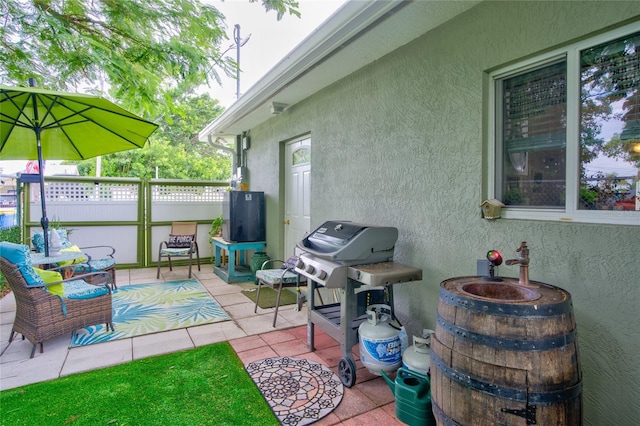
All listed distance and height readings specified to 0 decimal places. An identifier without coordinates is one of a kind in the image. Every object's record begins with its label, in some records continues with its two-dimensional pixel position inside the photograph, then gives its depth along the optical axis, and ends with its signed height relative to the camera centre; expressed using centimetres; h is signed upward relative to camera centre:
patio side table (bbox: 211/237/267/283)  569 -99
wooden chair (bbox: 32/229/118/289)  425 -77
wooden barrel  129 -61
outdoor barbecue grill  249 -47
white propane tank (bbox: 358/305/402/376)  240 -98
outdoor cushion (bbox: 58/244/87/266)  441 -72
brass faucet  161 -26
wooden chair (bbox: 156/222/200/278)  651 -54
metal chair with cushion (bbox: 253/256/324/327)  384 -83
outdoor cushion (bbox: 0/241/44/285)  290 -42
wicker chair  296 -93
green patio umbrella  328 +92
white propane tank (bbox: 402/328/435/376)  215 -97
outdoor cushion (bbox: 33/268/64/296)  314 -66
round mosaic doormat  219 -131
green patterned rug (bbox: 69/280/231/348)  349 -126
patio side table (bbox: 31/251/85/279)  352 -53
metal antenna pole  1077 +561
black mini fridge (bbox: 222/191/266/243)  582 -14
